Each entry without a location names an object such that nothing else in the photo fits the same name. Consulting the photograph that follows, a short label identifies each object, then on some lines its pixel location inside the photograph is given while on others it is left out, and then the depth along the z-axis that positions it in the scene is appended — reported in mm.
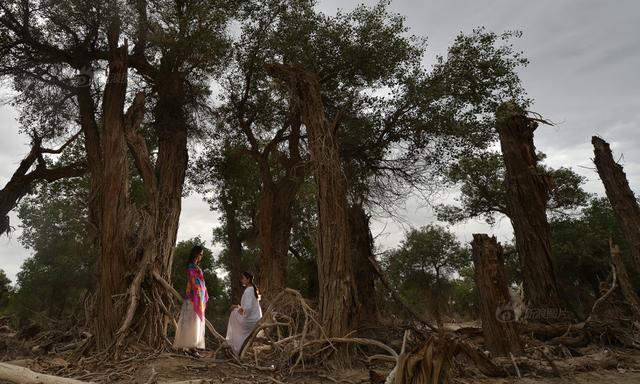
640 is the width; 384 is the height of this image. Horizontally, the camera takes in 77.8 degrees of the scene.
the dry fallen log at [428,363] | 2676
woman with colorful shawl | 6891
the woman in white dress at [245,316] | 6785
